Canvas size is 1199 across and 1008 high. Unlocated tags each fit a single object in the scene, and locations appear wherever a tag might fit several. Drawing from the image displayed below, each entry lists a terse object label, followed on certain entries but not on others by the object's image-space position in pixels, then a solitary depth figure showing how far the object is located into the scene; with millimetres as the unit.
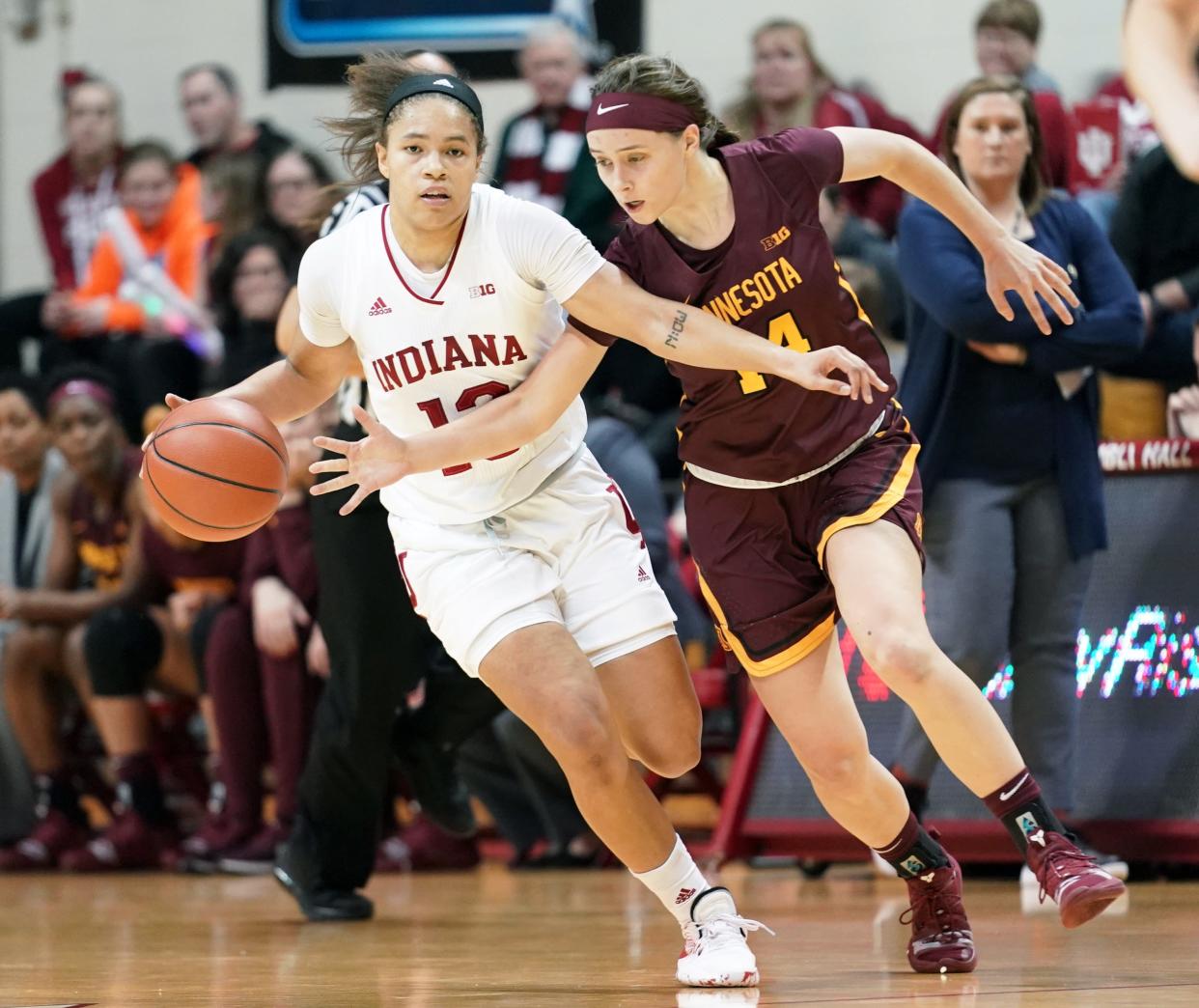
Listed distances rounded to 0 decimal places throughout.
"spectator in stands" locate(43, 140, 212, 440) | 19047
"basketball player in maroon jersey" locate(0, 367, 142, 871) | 16437
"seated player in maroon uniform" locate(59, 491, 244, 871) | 15922
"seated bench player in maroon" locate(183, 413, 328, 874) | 14695
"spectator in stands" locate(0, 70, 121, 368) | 20609
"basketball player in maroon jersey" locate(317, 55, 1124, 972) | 8297
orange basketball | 8562
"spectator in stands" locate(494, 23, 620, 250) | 17875
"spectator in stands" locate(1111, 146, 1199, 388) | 13281
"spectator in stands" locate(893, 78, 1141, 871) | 11555
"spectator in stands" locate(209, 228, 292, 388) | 16781
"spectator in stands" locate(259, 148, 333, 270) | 17953
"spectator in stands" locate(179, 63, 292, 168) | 20359
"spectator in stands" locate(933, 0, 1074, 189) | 16172
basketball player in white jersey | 8453
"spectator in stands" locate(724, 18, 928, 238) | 17047
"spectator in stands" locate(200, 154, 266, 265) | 18594
